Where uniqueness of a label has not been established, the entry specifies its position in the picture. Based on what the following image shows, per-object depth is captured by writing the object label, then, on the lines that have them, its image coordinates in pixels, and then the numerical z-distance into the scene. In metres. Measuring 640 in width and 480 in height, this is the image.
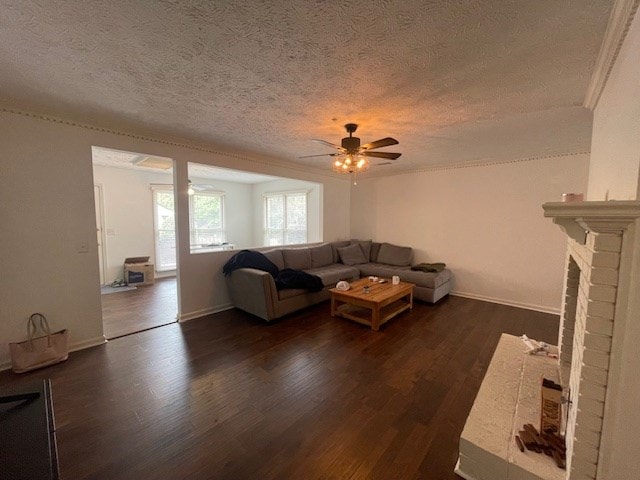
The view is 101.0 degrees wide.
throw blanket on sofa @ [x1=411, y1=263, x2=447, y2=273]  4.58
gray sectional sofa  3.58
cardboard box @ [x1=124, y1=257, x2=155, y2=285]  5.49
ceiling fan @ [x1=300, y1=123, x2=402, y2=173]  2.81
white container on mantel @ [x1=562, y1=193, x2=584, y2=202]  1.92
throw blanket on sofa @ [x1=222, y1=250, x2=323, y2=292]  3.87
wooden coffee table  3.35
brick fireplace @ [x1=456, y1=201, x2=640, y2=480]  1.05
